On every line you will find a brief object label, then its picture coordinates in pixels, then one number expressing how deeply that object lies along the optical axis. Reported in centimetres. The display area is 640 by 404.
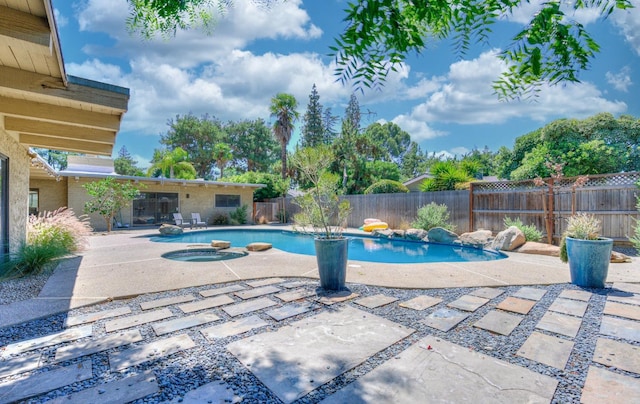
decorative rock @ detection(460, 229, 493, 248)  935
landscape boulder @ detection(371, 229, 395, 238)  1212
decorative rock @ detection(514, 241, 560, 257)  738
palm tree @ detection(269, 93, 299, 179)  2350
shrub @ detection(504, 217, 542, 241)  862
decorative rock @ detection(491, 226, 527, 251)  820
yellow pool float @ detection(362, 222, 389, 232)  1380
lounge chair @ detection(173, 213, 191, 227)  1584
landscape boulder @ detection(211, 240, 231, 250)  853
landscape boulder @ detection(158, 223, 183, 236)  1226
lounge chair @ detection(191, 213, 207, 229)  1609
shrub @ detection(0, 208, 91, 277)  518
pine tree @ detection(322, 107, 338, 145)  3178
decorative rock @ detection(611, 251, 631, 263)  624
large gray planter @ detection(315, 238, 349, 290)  421
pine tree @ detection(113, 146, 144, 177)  3601
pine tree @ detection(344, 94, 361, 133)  3183
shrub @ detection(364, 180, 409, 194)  1769
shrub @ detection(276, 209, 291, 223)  1981
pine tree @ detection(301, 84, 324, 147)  2858
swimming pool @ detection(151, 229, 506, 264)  852
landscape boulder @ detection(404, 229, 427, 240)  1096
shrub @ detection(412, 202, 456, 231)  1146
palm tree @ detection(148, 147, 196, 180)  2097
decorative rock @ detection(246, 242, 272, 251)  798
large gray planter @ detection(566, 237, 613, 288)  420
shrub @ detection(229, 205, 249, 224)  1839
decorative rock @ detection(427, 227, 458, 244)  1011
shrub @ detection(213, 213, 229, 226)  1846
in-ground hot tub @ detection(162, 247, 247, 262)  750
